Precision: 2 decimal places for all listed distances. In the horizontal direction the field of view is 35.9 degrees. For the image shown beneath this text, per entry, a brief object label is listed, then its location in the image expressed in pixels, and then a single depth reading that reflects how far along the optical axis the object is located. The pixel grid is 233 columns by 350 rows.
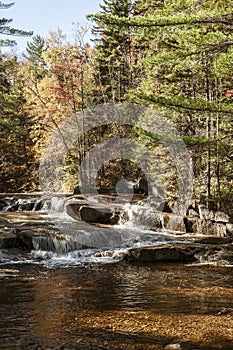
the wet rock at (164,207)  16.33
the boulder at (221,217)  13.66
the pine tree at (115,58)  25.48
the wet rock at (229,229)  13.32
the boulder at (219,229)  13.53
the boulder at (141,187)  21.76
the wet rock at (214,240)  12.28
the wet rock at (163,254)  10.51
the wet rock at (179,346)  4.16
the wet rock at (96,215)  15.40
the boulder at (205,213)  14.17
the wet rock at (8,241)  11.39
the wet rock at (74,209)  15.90
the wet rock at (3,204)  19.25
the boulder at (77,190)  23.15
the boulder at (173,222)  14.55
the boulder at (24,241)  11.56
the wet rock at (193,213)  15.06
